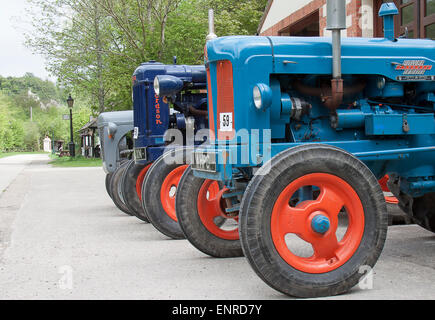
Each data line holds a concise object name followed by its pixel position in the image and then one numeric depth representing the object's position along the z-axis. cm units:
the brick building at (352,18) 917
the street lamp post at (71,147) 3712
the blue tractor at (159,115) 788
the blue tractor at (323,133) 402
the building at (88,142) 3850
